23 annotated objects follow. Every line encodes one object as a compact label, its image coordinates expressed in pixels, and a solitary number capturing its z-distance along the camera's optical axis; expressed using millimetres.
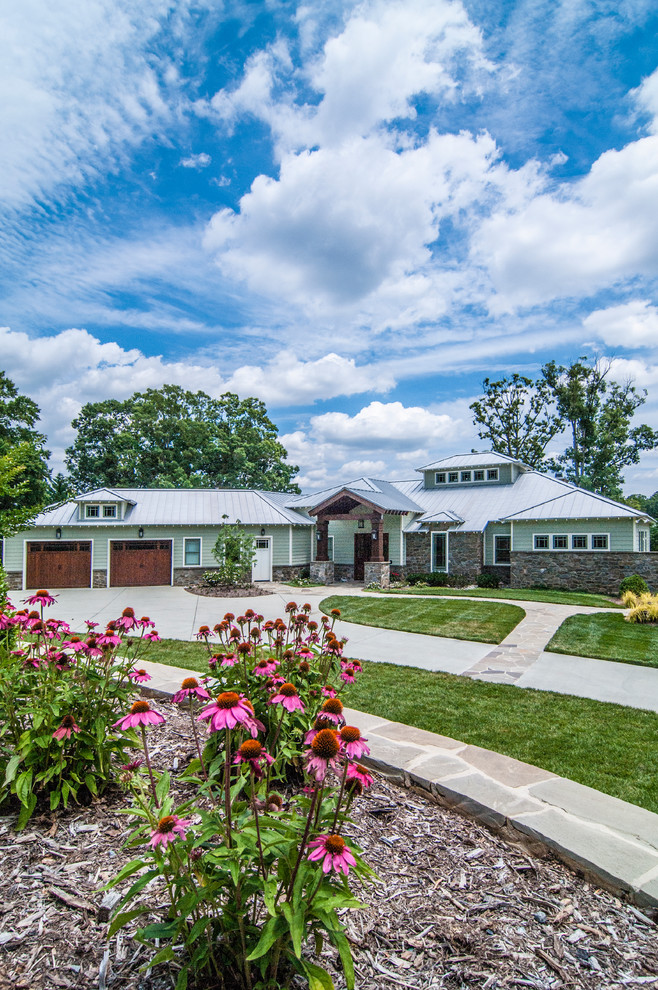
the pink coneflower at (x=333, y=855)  1282
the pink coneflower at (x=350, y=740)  1402
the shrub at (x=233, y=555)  17453
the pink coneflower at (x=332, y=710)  1644
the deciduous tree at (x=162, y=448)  31656
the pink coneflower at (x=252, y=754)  1423
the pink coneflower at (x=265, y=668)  2727
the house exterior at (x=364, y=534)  17109
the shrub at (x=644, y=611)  10492
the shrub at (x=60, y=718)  2418
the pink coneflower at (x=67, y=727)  2322
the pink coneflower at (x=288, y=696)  1798
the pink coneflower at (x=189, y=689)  2006
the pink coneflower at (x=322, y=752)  1315
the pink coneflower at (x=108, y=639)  2723
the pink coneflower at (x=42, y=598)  3164
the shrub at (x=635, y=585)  14484
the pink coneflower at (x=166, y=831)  1440
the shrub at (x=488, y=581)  18141
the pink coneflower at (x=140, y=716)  1657
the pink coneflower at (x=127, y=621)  2968
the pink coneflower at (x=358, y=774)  1565
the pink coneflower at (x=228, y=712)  1441
